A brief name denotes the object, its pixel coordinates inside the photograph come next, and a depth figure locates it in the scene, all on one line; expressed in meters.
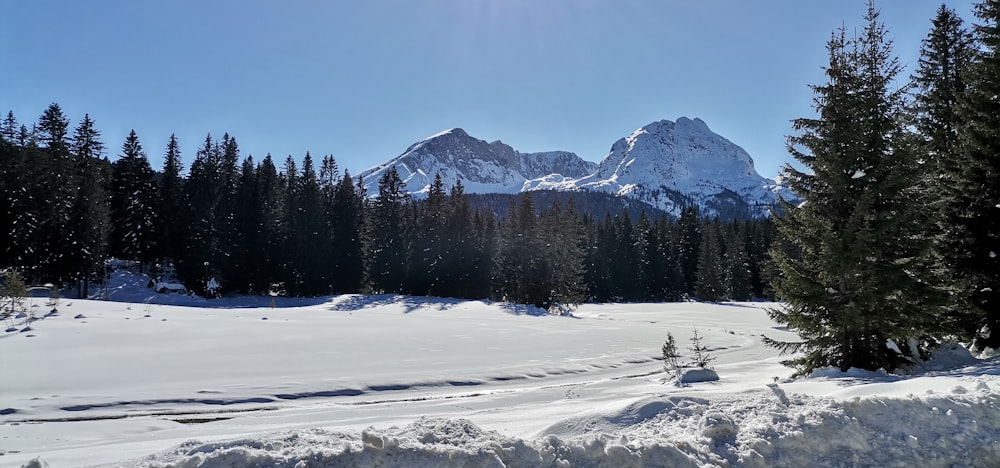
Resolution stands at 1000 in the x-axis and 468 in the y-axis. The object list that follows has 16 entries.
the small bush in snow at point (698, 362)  13.70
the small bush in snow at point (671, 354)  14.12
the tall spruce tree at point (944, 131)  11.48
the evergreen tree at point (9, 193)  36.96
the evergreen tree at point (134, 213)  48.09
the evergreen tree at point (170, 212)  48.75
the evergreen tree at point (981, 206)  11.37
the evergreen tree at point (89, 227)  39.12
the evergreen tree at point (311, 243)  48.94
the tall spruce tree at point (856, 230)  10.52
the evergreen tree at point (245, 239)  46.84
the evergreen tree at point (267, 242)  48.06
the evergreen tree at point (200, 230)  46.25
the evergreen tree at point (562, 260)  44.22
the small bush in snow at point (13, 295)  14.63
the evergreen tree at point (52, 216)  38.38
